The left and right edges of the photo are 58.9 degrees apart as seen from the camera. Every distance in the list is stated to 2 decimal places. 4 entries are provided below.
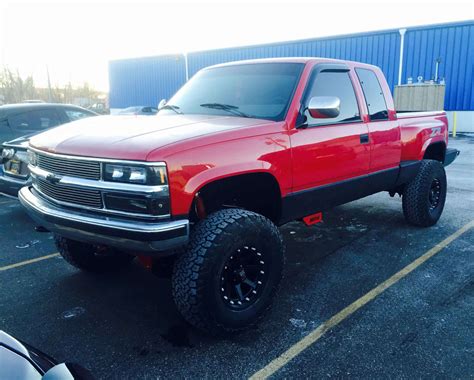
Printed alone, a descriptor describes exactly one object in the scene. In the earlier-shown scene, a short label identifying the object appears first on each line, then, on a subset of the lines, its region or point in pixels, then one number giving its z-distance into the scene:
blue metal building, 16.88
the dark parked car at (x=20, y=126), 5.40
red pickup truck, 2.61
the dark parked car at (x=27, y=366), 1.40
